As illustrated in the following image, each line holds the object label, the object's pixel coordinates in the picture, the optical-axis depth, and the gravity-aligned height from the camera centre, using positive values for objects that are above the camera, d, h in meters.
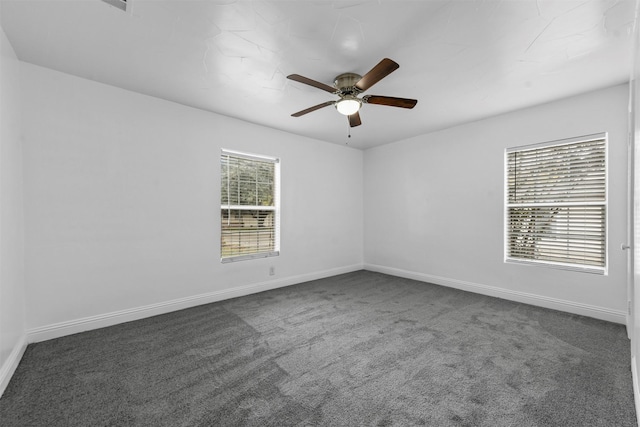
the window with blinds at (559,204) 3.15 +0.08
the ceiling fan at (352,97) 2.36 +1.08
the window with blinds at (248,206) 3.90 +0.06
